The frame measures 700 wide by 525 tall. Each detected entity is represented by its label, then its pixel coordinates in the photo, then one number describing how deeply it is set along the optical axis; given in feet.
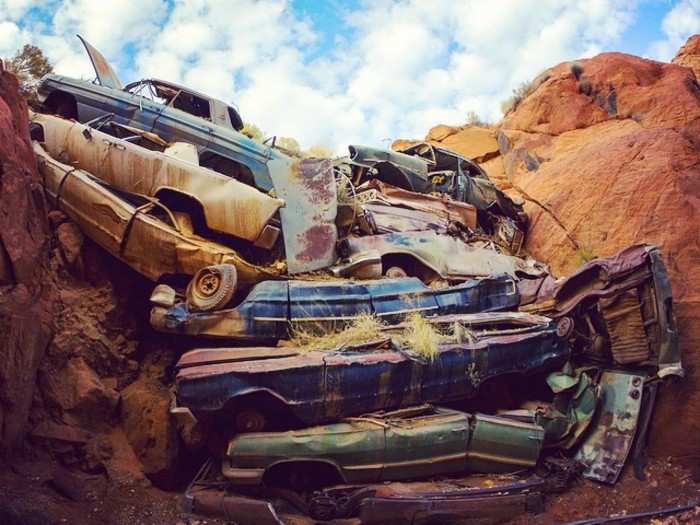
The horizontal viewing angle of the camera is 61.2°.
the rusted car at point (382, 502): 19.54
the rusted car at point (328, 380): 20.07
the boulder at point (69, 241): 25.35
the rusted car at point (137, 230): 24.22
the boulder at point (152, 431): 21.67
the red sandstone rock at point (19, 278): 19.27
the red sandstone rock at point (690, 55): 59.11
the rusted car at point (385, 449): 19.95
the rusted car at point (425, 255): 29.60
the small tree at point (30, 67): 38.27
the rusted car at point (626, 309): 23.84
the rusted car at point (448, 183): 39.70
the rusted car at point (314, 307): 22.66
